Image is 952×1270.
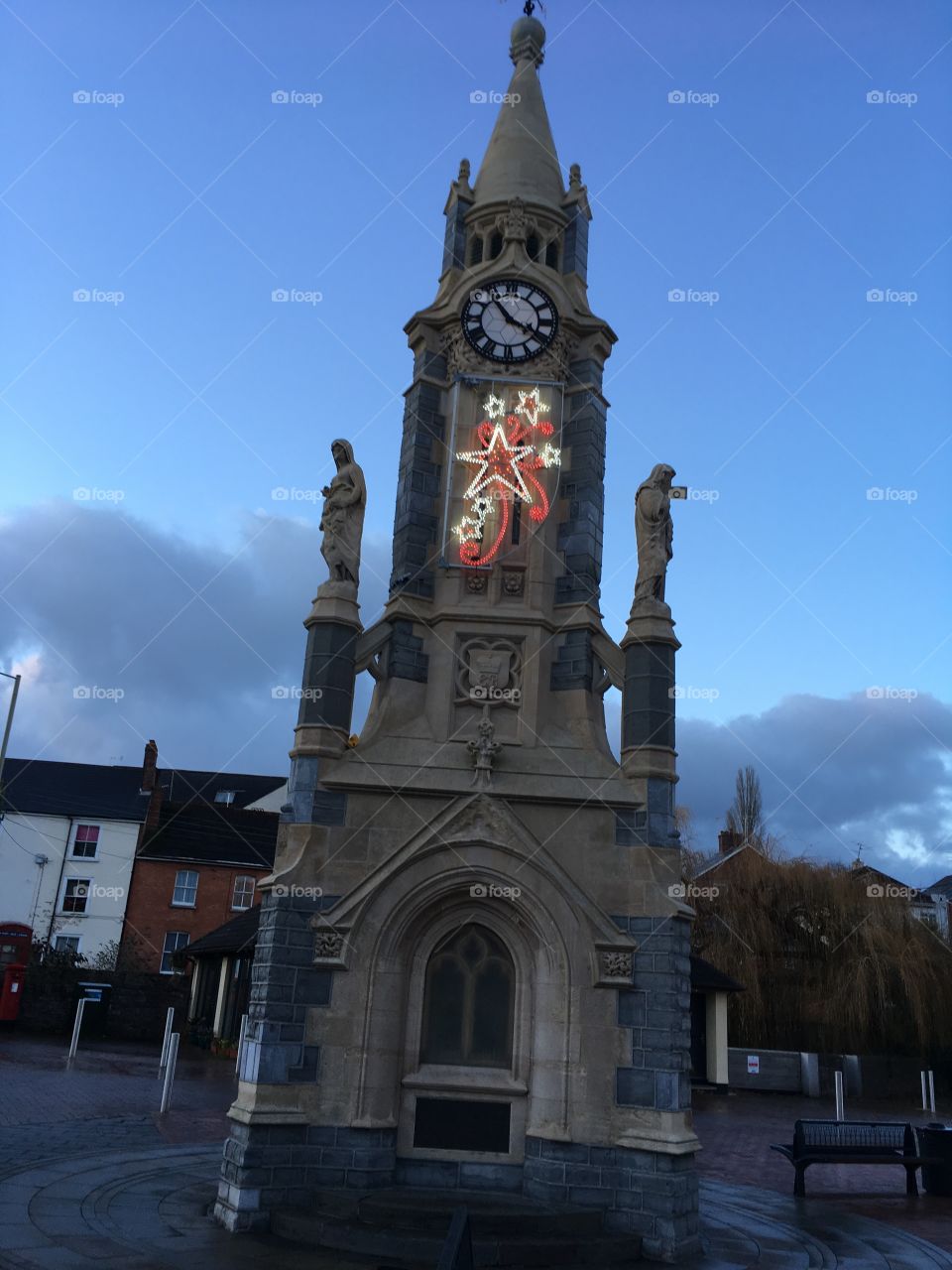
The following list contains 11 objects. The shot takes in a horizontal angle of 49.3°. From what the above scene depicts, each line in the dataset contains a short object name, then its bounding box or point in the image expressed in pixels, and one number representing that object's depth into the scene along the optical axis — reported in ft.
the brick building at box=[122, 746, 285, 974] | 138.72
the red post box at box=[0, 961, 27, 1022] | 112.16
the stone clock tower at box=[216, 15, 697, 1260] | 37.52
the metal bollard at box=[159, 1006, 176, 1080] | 67.31
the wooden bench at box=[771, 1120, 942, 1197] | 47.11
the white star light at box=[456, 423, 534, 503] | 47.03
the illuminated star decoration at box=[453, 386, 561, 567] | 46.93
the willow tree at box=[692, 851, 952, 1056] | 102.42
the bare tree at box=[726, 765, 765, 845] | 162.30
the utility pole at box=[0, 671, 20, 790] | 86.53
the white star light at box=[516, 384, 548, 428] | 47.91
